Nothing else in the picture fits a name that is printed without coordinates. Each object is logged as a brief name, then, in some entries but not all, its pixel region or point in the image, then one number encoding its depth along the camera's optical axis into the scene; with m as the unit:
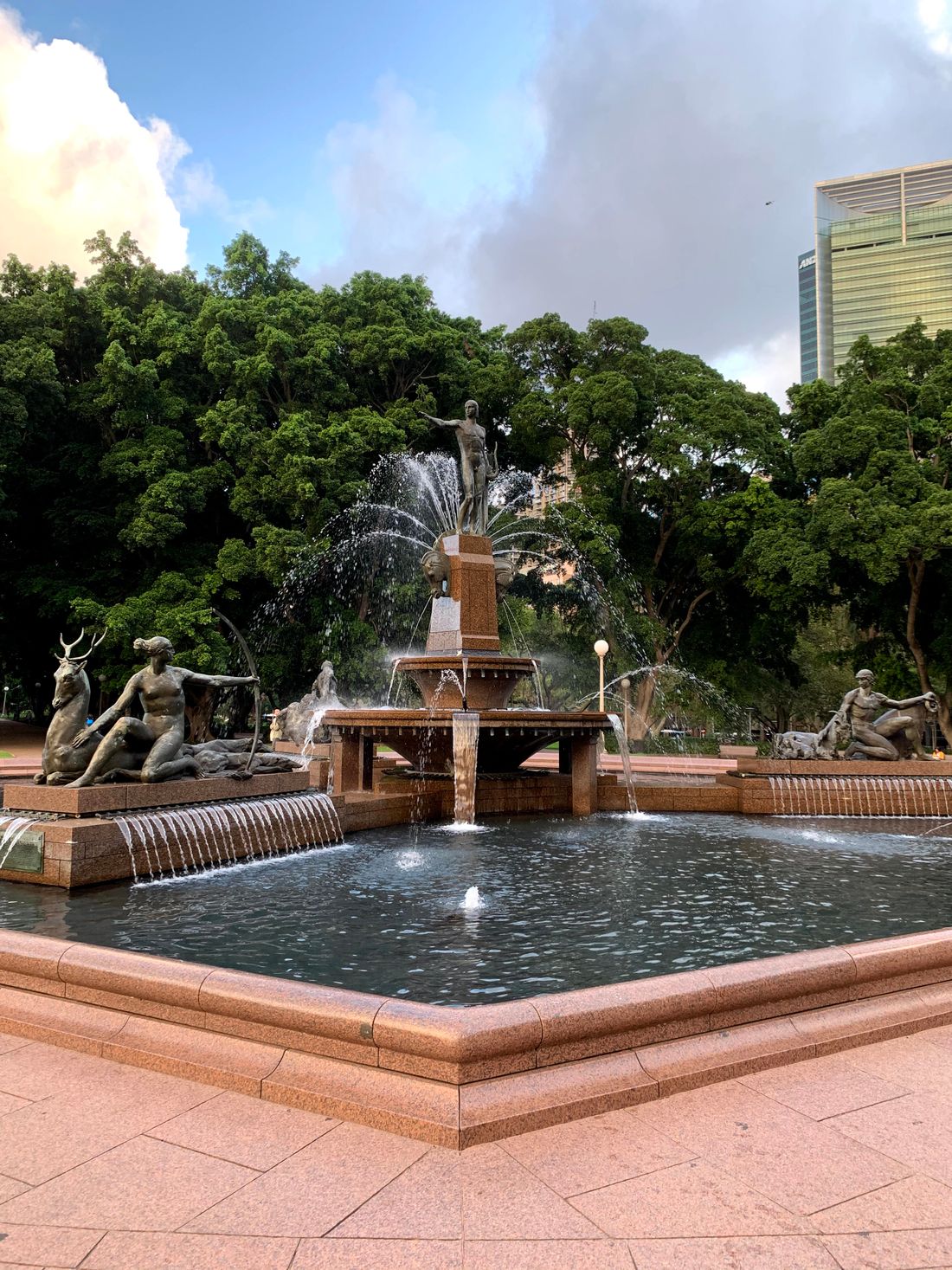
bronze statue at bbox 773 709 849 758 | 14.10
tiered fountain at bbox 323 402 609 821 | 11.81
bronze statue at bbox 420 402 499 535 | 16.19
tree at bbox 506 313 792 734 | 29.16
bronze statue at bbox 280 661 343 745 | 19.55
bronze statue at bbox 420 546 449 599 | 15.30
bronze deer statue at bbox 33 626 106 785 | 8.34
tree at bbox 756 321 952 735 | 25.44
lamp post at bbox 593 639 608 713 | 17.12
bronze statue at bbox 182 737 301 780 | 9.51
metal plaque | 7.52
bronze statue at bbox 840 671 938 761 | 13.88
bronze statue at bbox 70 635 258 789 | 8.45
